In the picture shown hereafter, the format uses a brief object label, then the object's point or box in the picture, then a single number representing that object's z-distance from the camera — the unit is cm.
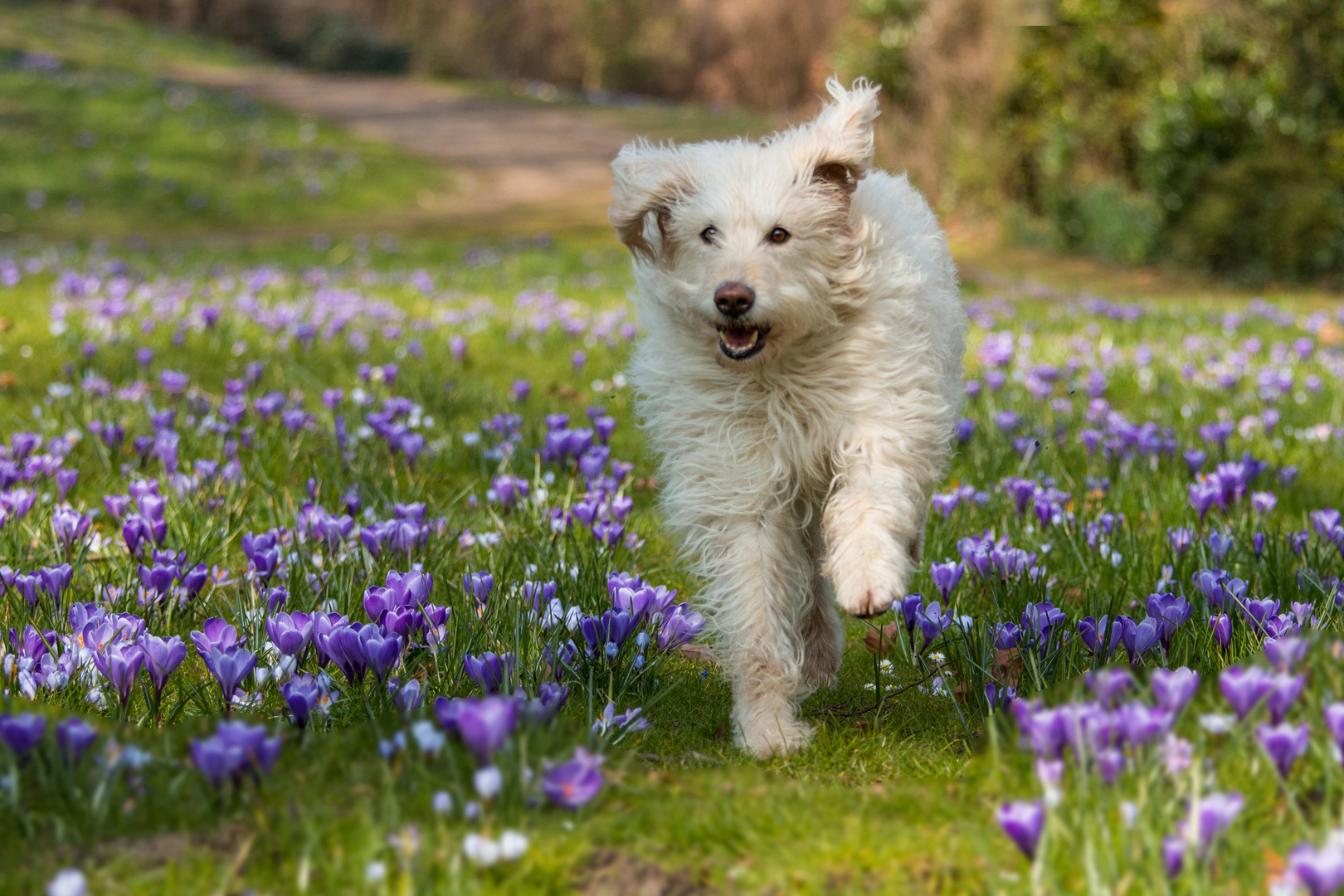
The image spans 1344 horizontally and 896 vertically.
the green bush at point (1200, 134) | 1329
